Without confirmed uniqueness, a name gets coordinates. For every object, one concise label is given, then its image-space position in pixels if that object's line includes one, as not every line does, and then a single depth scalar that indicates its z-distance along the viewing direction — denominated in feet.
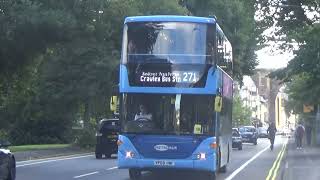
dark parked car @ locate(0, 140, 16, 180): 48.91
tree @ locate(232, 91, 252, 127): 328.70
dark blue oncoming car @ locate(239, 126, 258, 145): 199.28
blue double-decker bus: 57.57
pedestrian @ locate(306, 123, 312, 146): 177.06
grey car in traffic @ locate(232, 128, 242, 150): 153.79
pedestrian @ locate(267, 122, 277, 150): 145.24
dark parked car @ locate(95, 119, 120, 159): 109.40
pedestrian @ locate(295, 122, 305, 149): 149.38
